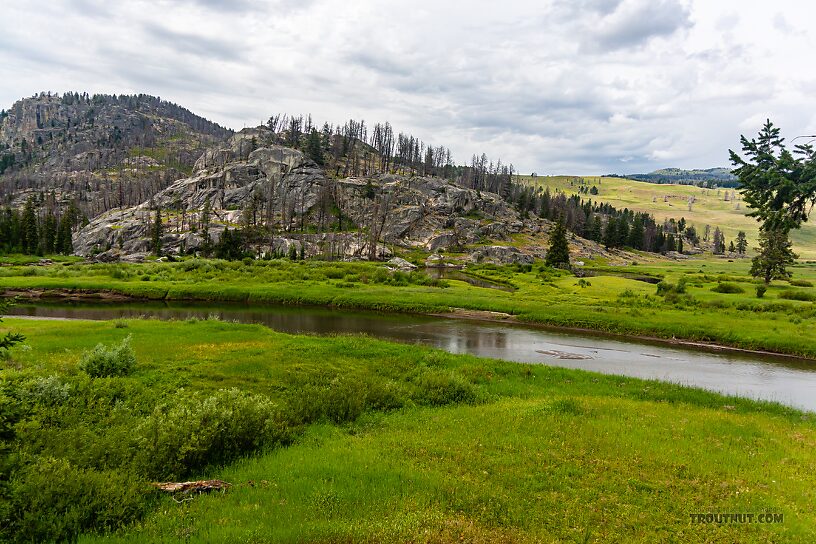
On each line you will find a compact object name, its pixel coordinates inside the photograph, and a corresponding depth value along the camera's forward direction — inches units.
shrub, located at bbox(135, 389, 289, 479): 440.1
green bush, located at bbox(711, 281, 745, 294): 2652.6
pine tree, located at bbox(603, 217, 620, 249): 7490.2
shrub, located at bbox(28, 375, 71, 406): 566.1
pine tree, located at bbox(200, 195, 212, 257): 4896.7
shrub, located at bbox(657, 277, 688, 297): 2521.7
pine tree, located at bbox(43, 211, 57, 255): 5098.4
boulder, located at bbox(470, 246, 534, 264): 5940.0
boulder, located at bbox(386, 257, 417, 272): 4769.2
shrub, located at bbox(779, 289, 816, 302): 2377.0
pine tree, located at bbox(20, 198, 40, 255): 4788.4
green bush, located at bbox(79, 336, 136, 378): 778.8
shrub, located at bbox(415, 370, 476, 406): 757.3
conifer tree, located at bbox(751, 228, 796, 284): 3031.5
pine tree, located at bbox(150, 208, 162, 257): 4960.6
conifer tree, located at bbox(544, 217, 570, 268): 4471.0
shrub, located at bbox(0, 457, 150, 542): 310.3
